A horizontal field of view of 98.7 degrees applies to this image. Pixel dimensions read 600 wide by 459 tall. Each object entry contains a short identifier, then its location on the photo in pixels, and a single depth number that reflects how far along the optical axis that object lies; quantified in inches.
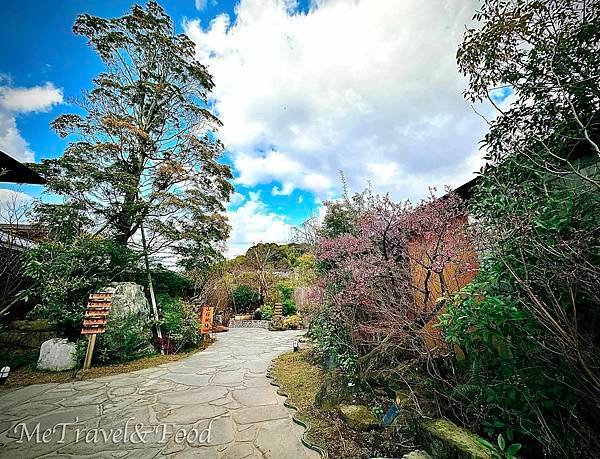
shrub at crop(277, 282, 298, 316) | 561.3
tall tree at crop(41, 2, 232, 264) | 273.4
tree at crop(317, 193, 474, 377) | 123.1
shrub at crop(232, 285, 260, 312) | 588.4
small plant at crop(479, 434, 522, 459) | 60.3
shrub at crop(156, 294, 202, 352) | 285.0
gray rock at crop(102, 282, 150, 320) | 243.9
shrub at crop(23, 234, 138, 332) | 217.2
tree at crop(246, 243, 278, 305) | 596.7
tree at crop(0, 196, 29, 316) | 208.2
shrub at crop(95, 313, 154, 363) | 232.7
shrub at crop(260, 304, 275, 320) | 556.4
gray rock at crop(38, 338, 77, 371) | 215.0
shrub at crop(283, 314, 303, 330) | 501.4
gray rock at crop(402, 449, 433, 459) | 77.5
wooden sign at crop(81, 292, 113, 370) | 219.1
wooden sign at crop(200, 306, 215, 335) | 353.6
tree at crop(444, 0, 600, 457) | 64.6
